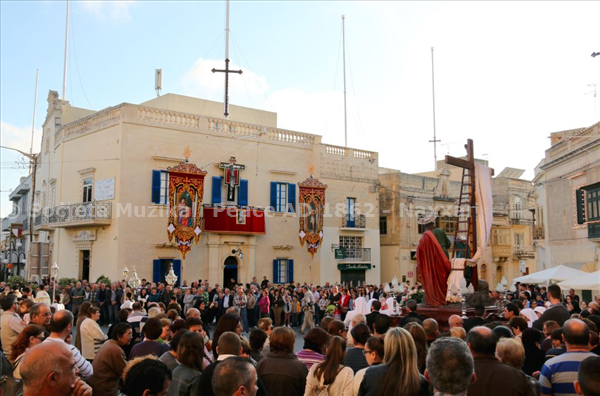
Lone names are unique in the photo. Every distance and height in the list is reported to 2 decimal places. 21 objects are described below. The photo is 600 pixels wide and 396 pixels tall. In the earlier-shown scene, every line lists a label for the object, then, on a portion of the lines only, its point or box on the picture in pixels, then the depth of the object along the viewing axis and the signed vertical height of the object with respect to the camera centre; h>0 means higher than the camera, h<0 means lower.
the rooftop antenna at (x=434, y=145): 45.88 +9.44
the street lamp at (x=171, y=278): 23.34 -0.74
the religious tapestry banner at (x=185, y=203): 25.11 +2.53
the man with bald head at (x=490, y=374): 4.40 -0.87
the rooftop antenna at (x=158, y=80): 32.72 +10.28
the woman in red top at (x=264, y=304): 20.75 -1.58
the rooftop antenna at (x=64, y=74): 30.63 +10.08
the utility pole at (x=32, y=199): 28.00 +3.08
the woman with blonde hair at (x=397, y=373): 4.36 -0.86
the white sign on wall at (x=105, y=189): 25.23 +3.15
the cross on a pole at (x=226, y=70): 29.23 +9.78
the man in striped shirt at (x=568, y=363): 4.75 -0.85
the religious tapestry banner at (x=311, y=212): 29.25 +2.55
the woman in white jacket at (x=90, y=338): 7.38 -1.01
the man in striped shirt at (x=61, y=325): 5.79 -0.67
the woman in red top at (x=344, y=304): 20.23 -1.53
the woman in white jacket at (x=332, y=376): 4.79 -0.97
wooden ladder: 12.50 +0.60
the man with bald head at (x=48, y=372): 3.12 -0.62
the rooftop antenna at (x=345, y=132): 35.69 +8.18
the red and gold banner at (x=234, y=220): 26.98 +1.94
